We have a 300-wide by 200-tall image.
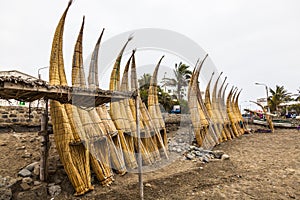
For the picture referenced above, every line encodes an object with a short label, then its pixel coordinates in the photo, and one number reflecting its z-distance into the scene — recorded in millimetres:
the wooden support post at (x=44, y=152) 4594
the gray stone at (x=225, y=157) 7621
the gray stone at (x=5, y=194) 3994
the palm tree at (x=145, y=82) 12866
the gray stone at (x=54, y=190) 4311
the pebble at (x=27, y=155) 5476
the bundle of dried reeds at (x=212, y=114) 11711
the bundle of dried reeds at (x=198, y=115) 9680
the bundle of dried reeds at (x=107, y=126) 5406
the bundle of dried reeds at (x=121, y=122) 5966
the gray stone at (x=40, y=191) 4235
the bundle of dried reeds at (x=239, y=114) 16641
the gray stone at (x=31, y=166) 4892
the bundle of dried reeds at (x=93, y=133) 4816
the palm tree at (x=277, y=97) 27328
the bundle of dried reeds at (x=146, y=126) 7004
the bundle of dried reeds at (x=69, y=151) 4332
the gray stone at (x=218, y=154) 7893
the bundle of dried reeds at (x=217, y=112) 12431
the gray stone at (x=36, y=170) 4781
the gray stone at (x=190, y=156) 7389
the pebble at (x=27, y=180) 4480
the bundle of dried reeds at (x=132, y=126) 6455
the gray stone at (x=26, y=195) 4122
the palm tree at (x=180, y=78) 15012
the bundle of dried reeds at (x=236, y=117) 15612
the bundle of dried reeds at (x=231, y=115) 14422
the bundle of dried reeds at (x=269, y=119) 16961
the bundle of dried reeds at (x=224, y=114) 13106
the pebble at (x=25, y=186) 4318
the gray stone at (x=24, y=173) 4656
